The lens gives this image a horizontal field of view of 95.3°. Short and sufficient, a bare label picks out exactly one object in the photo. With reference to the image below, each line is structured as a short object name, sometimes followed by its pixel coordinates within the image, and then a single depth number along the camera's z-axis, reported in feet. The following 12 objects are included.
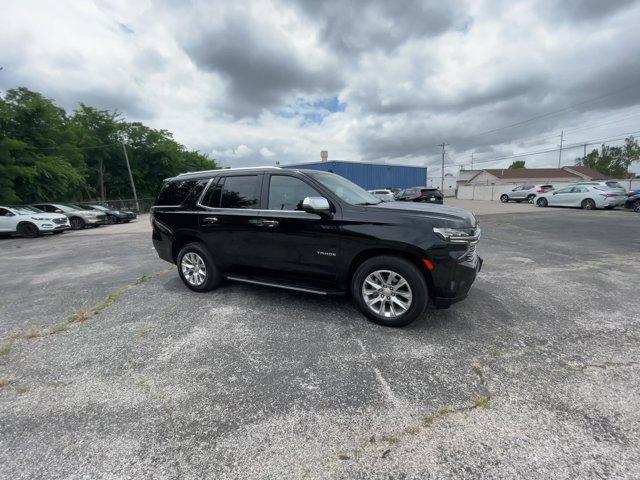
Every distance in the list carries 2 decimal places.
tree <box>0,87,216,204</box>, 50.88
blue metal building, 91.04
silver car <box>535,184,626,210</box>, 52.75
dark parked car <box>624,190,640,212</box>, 49.35
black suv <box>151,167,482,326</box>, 10.13
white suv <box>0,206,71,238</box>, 41.16
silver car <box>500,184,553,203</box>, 82.41
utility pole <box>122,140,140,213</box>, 93.58
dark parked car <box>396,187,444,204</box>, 58.34
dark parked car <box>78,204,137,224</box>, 58.44
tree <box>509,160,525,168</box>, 311.47
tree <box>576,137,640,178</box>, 211.20
